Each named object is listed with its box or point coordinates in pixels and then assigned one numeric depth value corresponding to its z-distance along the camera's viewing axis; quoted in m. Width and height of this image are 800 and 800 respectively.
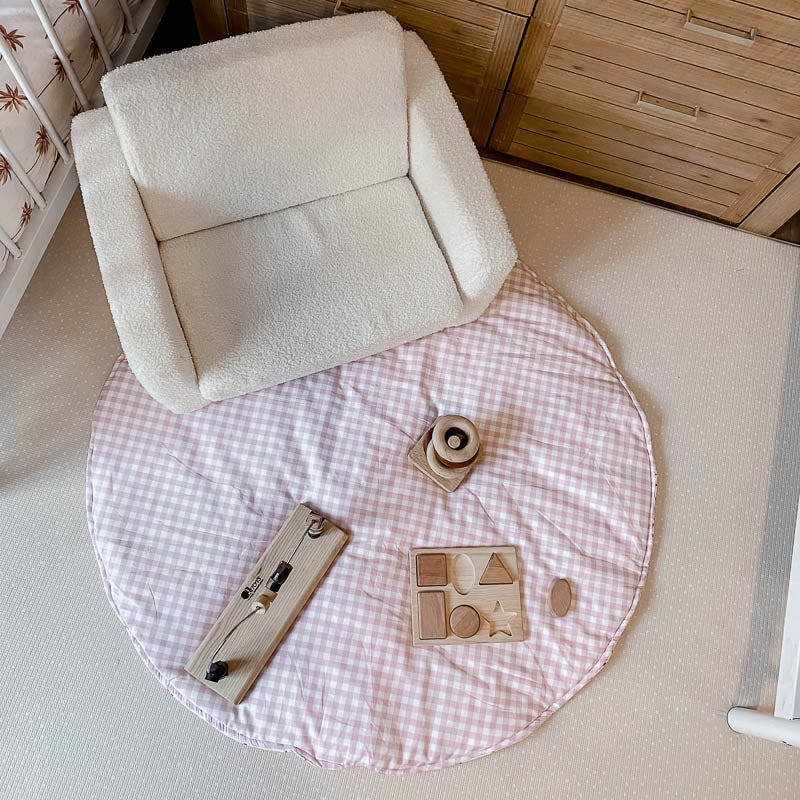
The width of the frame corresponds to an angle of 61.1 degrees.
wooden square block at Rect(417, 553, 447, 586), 1.36
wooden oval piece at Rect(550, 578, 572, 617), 1.39
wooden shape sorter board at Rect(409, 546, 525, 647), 1.34
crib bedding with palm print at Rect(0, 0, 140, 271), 1.10
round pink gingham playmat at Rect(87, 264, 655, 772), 1.31
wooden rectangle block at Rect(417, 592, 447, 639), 1.33
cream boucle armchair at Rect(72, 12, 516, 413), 1.17
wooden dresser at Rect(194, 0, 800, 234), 1.24
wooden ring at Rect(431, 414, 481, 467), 1.33
